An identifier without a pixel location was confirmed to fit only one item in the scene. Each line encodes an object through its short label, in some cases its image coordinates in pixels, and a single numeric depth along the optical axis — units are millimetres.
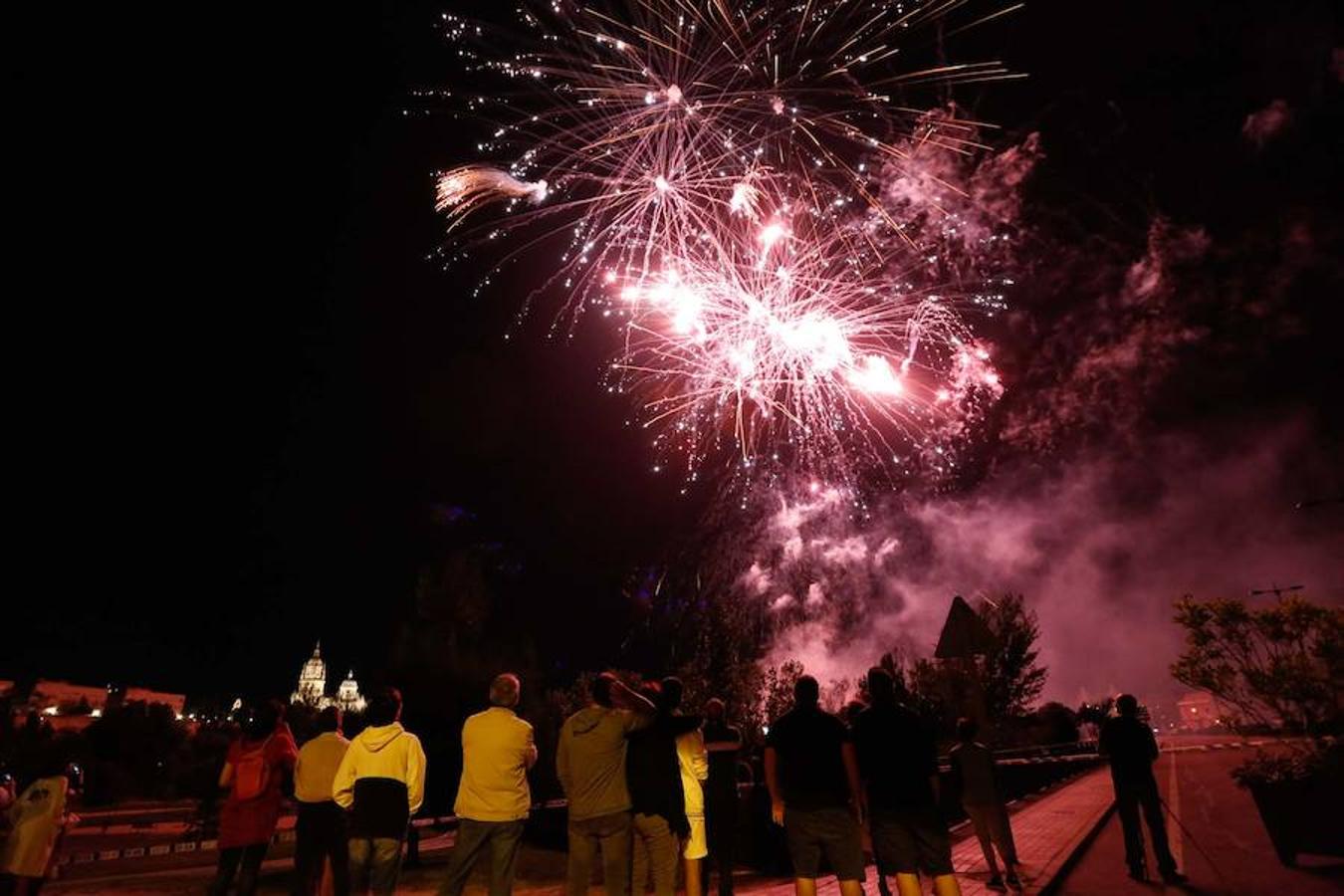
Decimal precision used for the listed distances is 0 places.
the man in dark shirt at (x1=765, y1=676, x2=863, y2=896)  4703
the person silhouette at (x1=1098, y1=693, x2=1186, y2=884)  7172
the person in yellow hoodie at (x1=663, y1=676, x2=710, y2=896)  5652
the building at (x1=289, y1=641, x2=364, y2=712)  143250
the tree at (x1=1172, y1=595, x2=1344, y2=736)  9281
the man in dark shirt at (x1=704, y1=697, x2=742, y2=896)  6113
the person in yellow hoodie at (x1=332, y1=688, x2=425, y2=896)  5055
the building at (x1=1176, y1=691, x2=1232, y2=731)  144375
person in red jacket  5633
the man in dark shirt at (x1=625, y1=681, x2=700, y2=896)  5000
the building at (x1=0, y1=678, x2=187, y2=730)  60281
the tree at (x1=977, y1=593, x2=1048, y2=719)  35531
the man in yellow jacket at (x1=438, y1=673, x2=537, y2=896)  4910
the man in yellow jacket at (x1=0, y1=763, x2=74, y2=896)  5227
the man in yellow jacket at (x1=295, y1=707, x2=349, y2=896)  5523
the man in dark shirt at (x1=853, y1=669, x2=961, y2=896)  4805
